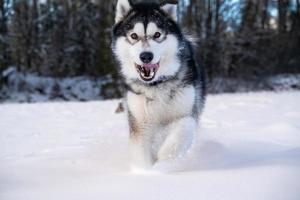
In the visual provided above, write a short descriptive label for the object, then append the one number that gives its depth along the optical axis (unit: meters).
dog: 3.53
